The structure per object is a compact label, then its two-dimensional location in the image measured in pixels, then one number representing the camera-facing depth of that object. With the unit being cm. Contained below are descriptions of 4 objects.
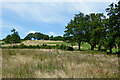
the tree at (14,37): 5513
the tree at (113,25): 2330
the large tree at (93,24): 3039
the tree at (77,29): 4047
